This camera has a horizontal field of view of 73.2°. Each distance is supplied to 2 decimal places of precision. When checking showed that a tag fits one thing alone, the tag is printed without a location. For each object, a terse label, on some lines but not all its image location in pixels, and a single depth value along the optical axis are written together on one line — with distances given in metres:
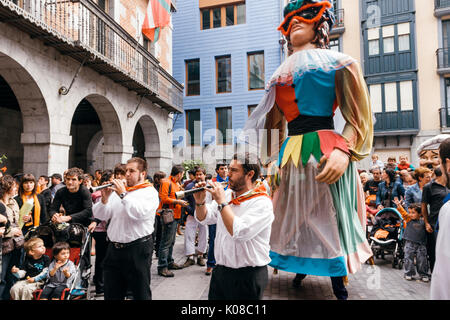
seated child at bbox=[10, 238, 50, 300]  3.47
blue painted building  16.41
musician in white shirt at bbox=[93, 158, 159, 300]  2.85
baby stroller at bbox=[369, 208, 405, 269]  5.08
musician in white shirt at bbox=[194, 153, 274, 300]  2.05
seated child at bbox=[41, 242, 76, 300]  3.36
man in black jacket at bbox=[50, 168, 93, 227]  4.17
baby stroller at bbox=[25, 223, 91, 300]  3.70
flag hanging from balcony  10.55
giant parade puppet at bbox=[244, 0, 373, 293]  2.74
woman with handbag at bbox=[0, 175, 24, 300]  3.76
